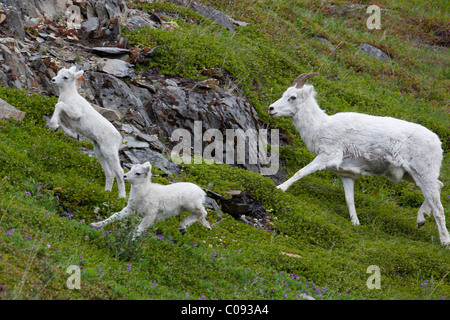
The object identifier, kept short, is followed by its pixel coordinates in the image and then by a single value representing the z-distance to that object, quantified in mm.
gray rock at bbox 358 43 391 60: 25688
